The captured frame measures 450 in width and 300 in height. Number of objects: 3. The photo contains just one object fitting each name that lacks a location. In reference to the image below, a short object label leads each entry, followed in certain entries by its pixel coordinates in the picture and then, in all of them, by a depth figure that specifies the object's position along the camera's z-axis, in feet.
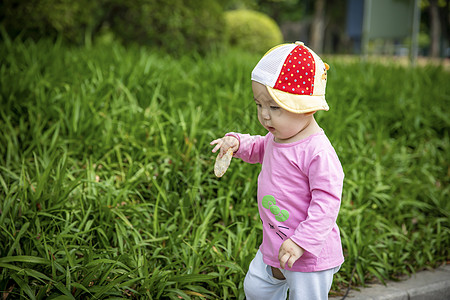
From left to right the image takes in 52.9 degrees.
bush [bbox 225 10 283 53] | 32.83
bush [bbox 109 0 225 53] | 18.74
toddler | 5.27
